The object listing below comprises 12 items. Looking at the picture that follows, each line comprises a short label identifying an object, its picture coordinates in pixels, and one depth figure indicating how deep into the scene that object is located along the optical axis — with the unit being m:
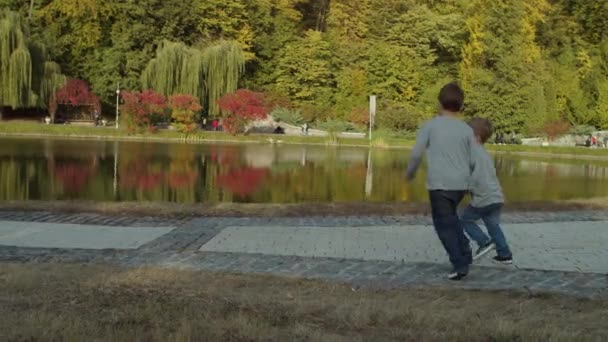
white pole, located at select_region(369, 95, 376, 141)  42.26
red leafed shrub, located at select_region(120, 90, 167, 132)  36.69
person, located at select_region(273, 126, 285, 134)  43.50
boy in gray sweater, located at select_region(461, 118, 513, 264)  5.78
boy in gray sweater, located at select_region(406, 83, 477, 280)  5.11
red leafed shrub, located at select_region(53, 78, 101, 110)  37.94
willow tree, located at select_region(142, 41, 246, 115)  39.47
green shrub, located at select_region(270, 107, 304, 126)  43.97
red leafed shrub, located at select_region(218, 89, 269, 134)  38.31
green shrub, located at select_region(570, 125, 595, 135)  43.75
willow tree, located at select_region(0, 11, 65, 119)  34.53
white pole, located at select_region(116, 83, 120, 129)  40.97
